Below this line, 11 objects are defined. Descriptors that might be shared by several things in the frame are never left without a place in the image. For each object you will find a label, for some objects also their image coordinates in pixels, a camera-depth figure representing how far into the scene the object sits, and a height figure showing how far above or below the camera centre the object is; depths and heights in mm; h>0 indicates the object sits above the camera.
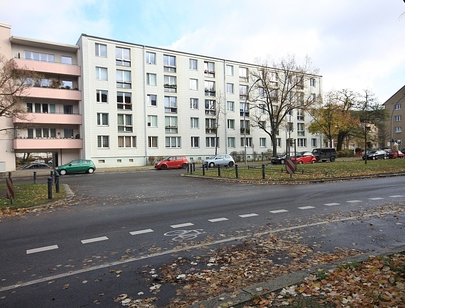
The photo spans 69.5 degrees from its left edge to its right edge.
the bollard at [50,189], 13492 -1590
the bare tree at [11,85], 25188 +5231
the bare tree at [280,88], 48062 +8620
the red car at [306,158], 41375 -1663
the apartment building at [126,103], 39719 +6120
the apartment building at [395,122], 80750 +5513
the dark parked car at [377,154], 49438 -1576
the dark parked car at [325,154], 45406 -1265
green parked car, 32969 -1795
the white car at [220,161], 39688 -1690
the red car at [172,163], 37531 -1798
